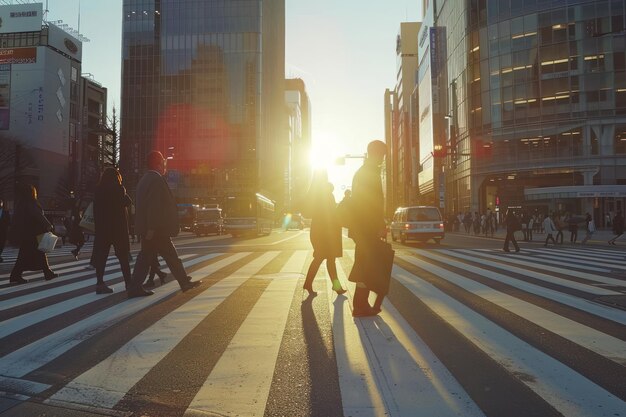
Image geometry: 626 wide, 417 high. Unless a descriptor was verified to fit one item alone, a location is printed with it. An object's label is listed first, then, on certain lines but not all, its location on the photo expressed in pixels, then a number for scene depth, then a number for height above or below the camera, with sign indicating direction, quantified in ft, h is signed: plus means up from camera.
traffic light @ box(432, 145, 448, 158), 80.43 +12.20
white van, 67.36 +0.01
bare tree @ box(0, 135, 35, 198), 151.84 +21.71
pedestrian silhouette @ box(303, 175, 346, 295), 21.48 -0.27
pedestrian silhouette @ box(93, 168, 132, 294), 21.74 +0.09
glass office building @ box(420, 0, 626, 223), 128.98 +33.84
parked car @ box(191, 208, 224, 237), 121.60 +1.27
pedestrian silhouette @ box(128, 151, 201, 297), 20.34 +0.02
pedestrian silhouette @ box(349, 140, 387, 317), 16.65 +0.02
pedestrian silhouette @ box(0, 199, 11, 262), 37.04 +0.38
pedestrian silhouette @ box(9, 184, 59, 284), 26.76 -0.24
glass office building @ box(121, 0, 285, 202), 241.96 +70.09
